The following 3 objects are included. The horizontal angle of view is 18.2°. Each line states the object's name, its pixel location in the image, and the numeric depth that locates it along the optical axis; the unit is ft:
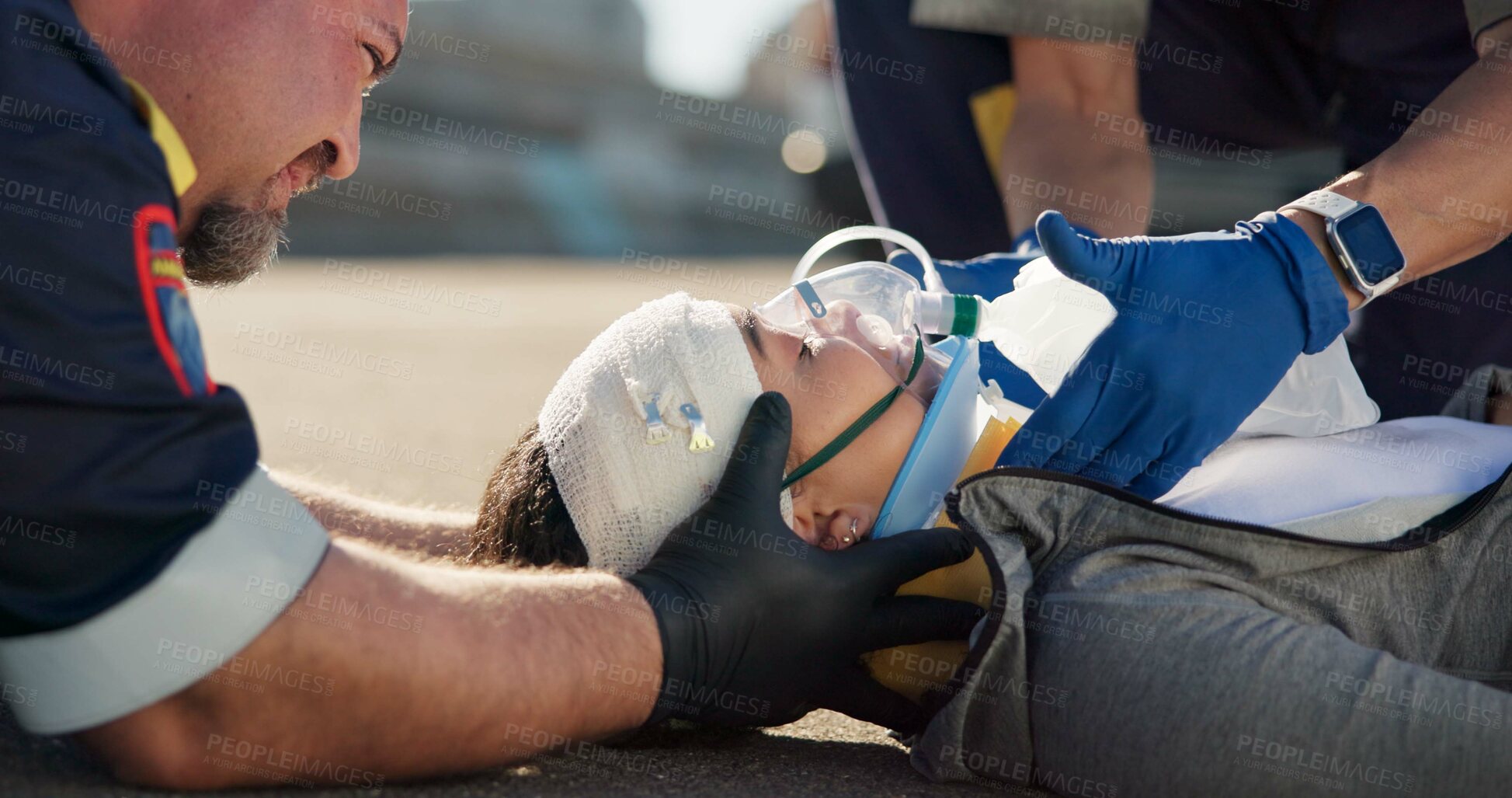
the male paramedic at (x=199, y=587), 7.36
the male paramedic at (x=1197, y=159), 7.97
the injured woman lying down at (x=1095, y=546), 7.57
